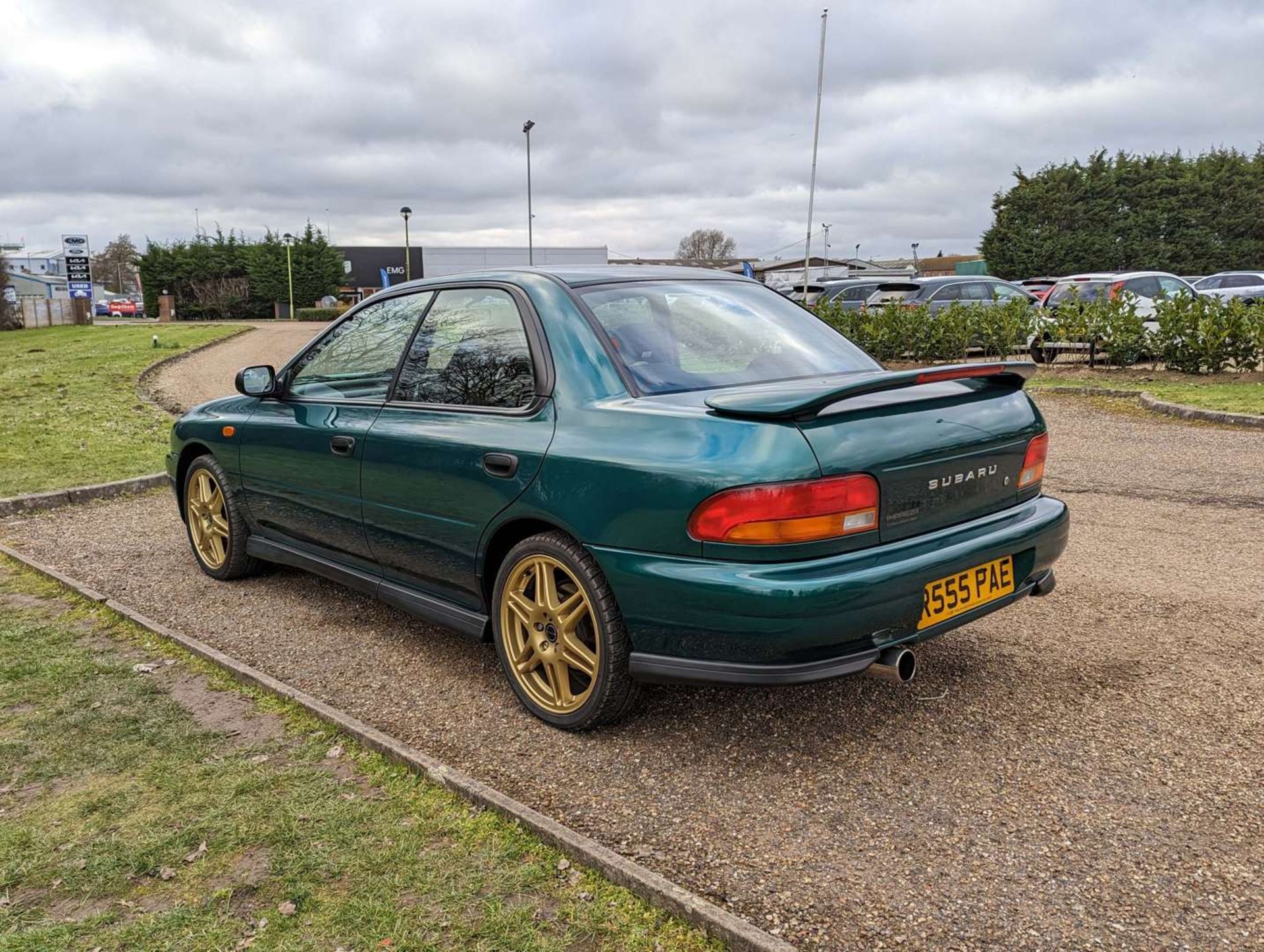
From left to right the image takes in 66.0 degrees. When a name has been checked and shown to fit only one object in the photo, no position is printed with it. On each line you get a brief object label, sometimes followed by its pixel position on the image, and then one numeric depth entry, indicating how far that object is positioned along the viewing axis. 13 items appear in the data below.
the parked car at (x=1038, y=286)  23.34
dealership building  59.19
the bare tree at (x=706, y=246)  95.50
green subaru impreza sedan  2.82
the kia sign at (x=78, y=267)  59.50
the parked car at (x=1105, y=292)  15.23
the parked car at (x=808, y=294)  22.55
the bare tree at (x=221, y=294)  60.88
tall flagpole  30.34
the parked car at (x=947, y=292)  19.23
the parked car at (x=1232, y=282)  25.22
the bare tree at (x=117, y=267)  114.81
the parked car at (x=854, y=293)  21.14
